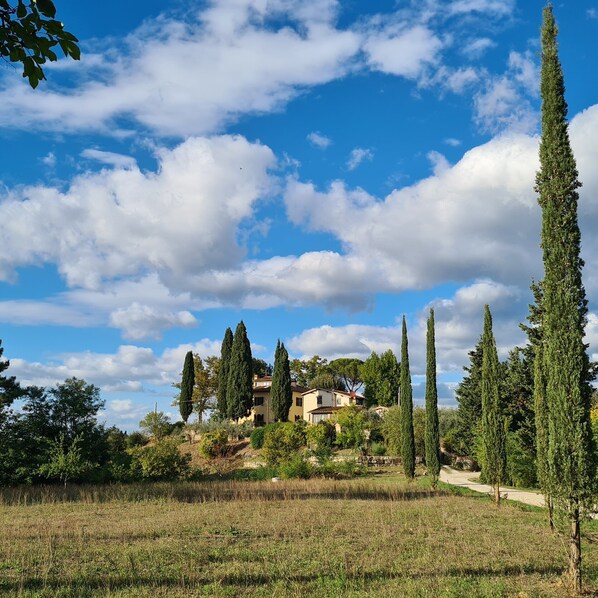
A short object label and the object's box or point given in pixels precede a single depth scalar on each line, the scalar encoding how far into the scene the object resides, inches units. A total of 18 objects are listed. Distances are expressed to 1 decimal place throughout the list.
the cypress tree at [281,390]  2237.9
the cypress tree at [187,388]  2522.1
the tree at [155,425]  2197.3
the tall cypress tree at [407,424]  1248.2
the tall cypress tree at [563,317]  358.3
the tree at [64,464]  1106.7
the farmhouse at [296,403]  2566.4
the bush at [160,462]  1186.6
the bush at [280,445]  1517.0
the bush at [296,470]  1295.5
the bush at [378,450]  1806.2
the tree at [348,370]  3400.6
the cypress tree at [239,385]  2261.3
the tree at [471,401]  1537.9
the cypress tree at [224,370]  2377.0
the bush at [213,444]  1862.7
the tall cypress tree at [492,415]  823.7
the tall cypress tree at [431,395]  1169.6
